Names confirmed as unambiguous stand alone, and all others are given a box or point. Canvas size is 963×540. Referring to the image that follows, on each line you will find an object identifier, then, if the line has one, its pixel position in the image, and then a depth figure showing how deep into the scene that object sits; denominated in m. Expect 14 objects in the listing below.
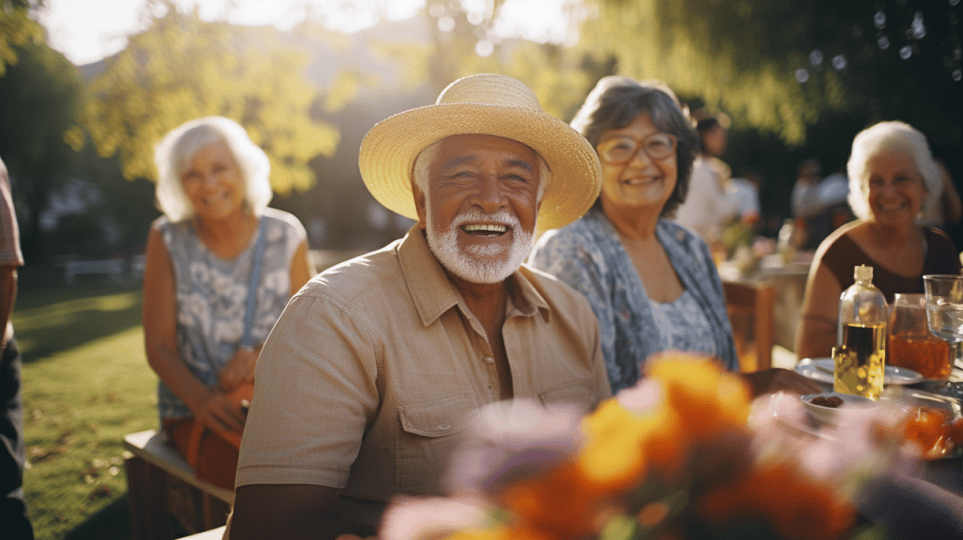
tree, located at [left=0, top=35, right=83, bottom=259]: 15.10
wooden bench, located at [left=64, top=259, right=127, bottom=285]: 18.97
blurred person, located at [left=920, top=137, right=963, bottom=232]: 4.40
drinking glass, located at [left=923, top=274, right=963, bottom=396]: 1.93
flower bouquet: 0.50
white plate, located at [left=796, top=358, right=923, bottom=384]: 1.98
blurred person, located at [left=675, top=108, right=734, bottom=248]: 6.03
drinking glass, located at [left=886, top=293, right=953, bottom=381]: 2.03
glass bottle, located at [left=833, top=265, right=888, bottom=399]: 1.89
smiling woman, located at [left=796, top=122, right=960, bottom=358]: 2.71
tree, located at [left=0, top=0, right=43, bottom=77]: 4.37
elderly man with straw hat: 1.41
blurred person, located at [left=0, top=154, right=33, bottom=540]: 2.29
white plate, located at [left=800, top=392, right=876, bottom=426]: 1.44
